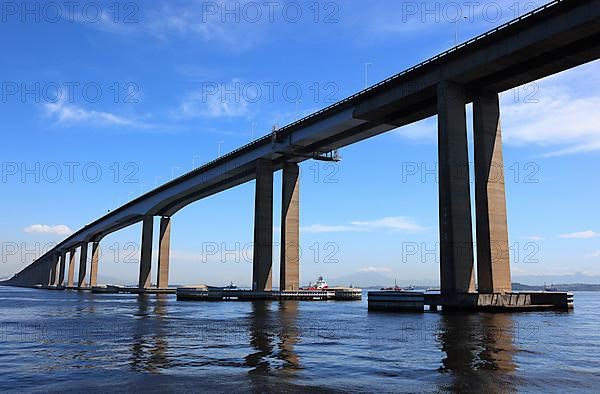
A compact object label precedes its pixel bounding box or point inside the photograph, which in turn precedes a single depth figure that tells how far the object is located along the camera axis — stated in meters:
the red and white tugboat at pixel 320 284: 153.12
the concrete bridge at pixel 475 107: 48.19
